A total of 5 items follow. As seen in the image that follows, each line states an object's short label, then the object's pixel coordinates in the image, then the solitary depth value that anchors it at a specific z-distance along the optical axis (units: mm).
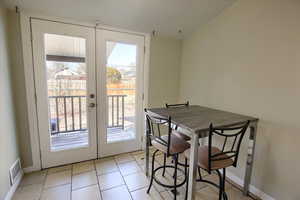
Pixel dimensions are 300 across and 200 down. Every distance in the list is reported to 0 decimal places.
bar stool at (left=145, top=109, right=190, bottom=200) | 1601
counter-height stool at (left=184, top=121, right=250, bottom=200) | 1347
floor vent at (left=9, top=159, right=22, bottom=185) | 1739
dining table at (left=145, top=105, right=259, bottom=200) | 1337
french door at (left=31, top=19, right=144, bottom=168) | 2068
